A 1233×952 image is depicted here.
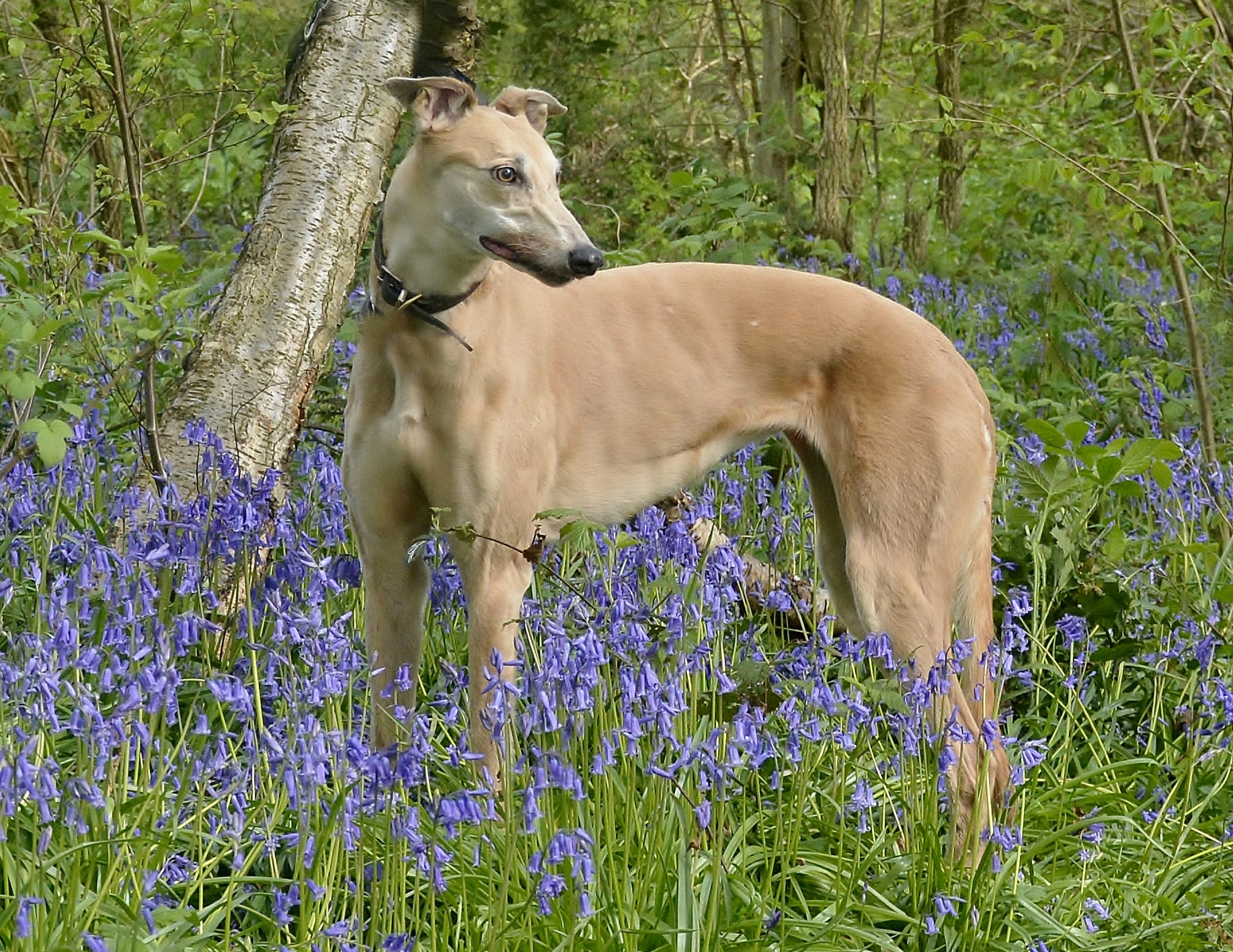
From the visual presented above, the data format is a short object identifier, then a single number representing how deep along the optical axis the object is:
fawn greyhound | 6.99
